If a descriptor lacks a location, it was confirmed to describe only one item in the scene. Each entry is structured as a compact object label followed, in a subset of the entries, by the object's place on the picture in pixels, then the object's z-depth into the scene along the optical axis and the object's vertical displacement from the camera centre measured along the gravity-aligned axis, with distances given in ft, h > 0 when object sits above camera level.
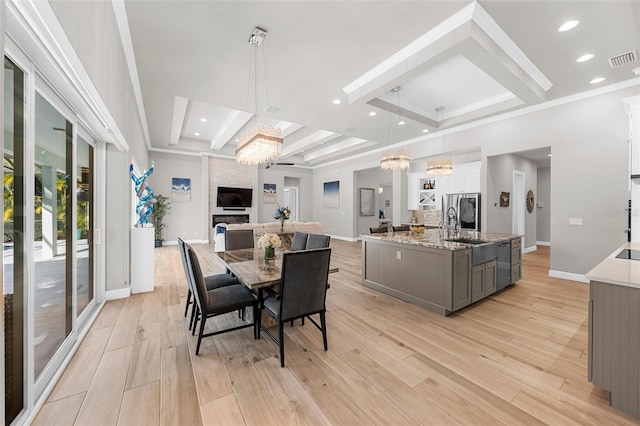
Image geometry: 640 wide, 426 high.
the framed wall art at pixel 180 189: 27.81 +2.49
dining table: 6.75 -1.78
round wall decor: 22.70 +1.07
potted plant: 25.58 -0.40
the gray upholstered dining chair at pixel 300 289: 6.49 -2.12
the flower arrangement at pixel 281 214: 15.61 -0.14
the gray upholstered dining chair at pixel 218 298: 6.86 -2.55
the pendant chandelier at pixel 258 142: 10.11 +2.89
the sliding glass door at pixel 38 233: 4.63 -0.53
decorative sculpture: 12.33 +0.51
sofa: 20.39 -1.38
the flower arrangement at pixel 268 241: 8.83 -1.03
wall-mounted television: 29.28 +1.70
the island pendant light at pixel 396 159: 14.99 +3.20
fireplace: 29.14 -0.78
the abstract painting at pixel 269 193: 34.17 +2.53
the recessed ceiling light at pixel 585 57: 10.57 +6.63
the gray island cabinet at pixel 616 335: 4.97 -2.52
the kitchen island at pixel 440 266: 9.61 -2.35
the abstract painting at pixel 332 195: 33.04 +2.33
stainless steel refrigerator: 19.84 +0.30
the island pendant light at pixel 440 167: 15.96 +2.91
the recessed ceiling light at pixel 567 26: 8.71 +6.60
